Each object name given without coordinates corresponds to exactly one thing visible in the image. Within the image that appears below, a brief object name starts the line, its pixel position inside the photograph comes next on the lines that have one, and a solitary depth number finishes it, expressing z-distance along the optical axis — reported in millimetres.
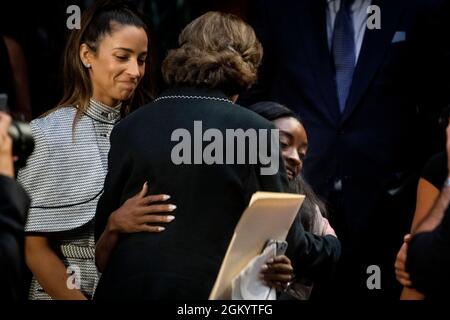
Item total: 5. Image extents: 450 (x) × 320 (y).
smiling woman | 8016
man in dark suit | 9641
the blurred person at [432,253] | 6125
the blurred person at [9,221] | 5770
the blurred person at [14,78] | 10027
